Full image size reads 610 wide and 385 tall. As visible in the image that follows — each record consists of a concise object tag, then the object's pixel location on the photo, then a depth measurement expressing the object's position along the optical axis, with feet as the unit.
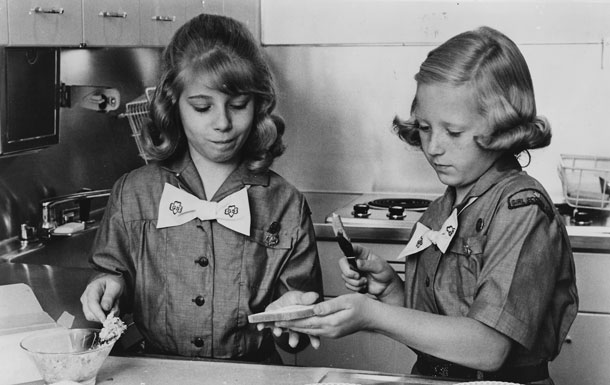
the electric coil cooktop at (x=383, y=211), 8.52
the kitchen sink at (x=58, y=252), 7.15
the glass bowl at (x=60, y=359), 3.93
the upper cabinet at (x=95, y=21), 5.95
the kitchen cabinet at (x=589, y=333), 8.04
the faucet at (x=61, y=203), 7.91
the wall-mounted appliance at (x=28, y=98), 6.76
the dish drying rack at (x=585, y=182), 8.92
